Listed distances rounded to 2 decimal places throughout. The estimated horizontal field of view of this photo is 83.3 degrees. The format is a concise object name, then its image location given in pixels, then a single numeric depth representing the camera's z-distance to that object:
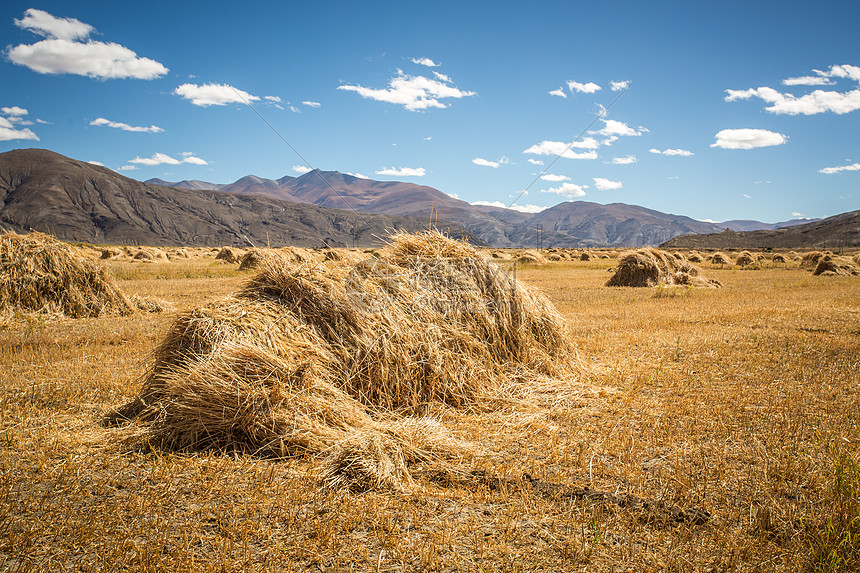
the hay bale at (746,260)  35.69
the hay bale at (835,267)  24.84
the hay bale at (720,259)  38.43
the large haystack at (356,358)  4.36
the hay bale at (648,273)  20.73
